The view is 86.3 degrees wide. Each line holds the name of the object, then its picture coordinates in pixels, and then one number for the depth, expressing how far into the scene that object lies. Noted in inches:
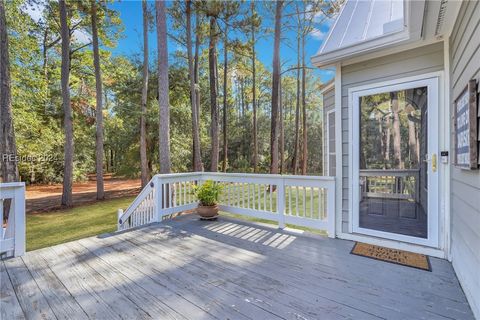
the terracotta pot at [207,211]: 175.6
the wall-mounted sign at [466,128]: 67.1
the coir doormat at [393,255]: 103.4
